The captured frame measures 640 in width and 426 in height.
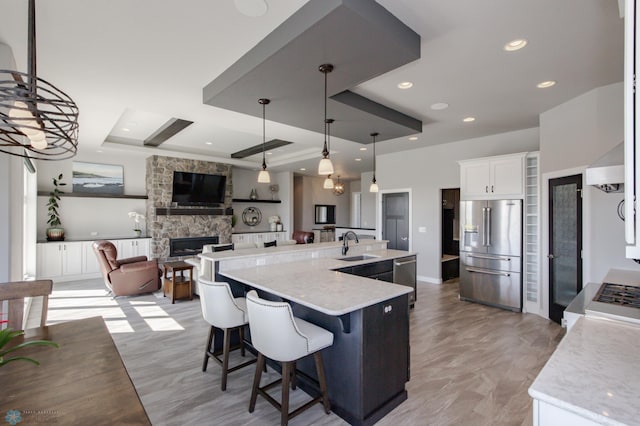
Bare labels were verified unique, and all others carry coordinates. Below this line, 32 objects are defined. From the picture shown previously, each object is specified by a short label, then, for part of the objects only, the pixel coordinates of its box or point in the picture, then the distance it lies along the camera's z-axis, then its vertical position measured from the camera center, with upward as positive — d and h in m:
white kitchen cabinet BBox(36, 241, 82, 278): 6.19 -0.96
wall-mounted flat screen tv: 7.73 +0.63
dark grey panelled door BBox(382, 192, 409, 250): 6.88 -0.15
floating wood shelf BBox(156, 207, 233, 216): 7.52 +0.05
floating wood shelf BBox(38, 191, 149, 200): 6.56 +0.41
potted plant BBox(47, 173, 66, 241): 6.46 -0.07
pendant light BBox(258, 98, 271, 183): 3.98 +0.49
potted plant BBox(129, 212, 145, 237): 7.46 -0.18
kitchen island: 2.14 -0.90
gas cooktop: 1.97 -0.57
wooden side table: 5.00 -1.17
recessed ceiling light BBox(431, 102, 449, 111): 4.03 +1.45
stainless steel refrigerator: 4.71 -0.63
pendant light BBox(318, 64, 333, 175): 3.21 +0.50
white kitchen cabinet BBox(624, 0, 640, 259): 0.92 +0.23
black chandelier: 1.04 +0.38
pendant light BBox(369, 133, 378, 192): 5.02 +0.45
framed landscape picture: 7.11 +0.82
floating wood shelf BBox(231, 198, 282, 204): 9.38 +0.39
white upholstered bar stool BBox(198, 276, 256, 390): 2.49 -0.81
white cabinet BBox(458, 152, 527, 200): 4.69 +0.58
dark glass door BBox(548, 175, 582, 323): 3.87 -0.38
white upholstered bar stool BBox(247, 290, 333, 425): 1.99 -0.86
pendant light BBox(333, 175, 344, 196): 10.82 +0.87
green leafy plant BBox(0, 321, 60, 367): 0.87 -0.36
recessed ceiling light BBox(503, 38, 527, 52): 2.59 +1.45
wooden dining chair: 1.91 -0.52
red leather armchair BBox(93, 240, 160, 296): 5.10 -1.02
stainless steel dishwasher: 4.43 -0.86
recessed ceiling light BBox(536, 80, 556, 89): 3.39 +1.45
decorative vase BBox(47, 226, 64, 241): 6.44 -0.45
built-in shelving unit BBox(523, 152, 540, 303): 4.63 -0.23
